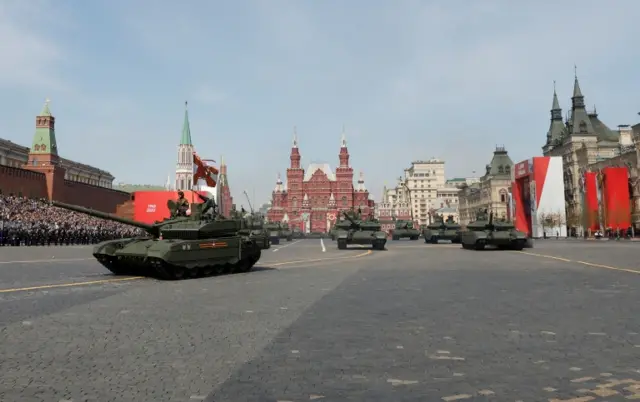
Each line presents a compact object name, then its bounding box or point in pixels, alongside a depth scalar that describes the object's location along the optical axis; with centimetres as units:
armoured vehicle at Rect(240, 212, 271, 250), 3388
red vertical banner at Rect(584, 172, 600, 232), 6744
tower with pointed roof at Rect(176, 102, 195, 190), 15088
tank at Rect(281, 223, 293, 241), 6199
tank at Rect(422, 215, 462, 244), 4375
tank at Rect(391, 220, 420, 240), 5806
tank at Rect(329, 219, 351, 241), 3472
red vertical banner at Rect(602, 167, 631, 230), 6212
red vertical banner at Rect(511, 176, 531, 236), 8190
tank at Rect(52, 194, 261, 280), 1440
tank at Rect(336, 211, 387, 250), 3250
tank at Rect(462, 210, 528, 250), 2903
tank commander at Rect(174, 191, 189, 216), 1762
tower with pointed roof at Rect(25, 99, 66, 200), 8362
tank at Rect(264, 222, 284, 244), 5198
